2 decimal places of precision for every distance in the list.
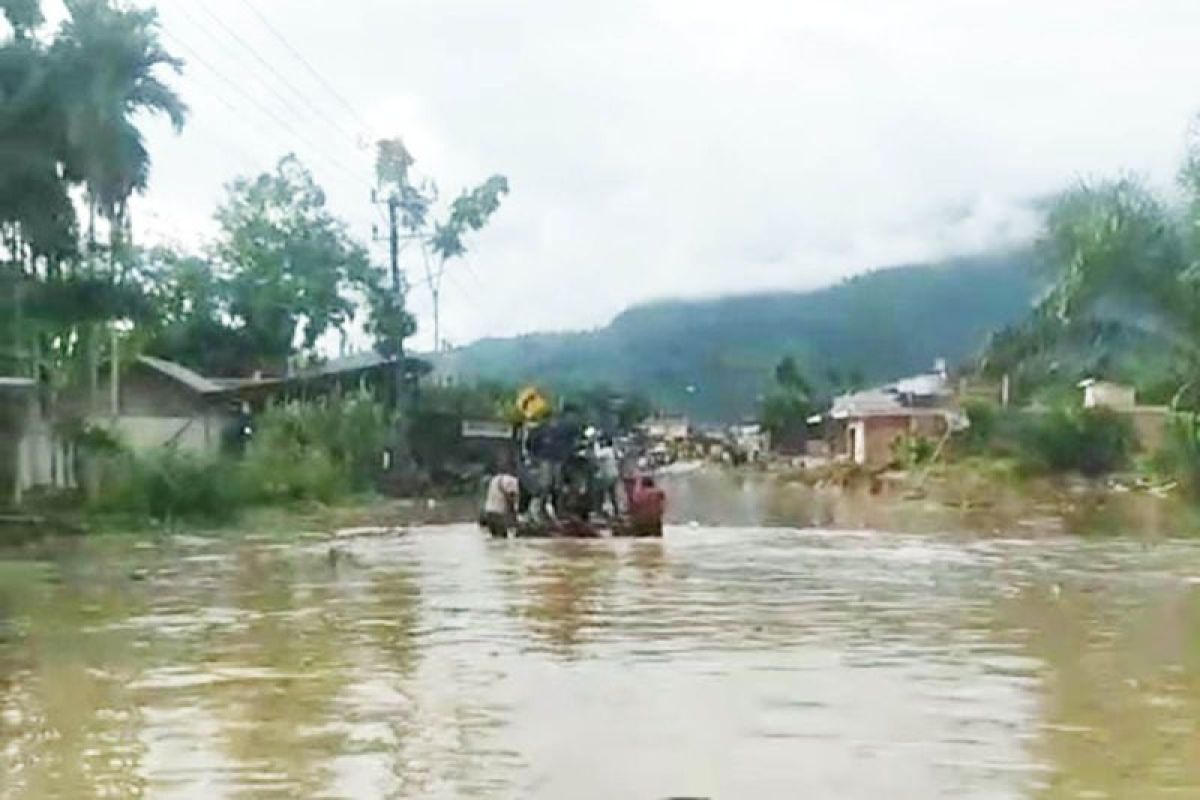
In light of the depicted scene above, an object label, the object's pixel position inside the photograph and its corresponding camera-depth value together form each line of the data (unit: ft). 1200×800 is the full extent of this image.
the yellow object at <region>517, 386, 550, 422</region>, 87.56
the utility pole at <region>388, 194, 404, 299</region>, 116.15
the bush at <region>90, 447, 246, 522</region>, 94.43
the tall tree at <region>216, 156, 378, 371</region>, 118.01
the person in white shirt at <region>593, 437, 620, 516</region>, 82.94
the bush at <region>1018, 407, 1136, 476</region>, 100.83
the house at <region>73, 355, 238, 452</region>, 102.53
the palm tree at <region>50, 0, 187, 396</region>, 86.74
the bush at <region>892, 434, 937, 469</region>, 116.57
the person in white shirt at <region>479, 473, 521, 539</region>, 80.53
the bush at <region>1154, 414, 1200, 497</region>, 97.76
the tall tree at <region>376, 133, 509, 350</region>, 105.91
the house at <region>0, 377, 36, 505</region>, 93.50
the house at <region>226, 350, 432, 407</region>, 116.47
